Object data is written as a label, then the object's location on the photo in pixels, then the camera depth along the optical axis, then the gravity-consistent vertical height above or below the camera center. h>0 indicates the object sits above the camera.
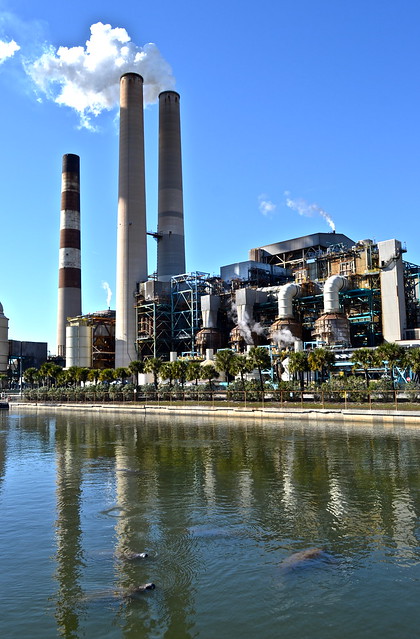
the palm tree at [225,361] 79.25 +2.30
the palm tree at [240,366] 77.89 +1.56
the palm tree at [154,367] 93.12 +2.11
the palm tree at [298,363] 72.06 +1.60
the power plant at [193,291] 92.50 +16.17
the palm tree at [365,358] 67.44 +1.92
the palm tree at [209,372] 82.38 +0.87
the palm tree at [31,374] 135.01 +2.07
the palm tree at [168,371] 88.19 +1.26
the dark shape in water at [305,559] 15.82 -5.17
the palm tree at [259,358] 75.81 +2.46
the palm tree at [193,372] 85.50 +0.97
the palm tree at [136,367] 99.00 +2.27
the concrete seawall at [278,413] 52.81 -4.08
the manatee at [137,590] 13.89 -5.18
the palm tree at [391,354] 63.72 +2.16
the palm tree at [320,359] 70.06 +2.03
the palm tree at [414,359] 60.22 +1.46
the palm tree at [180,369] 87.88 +1.54
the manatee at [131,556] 16.69 -5.15
